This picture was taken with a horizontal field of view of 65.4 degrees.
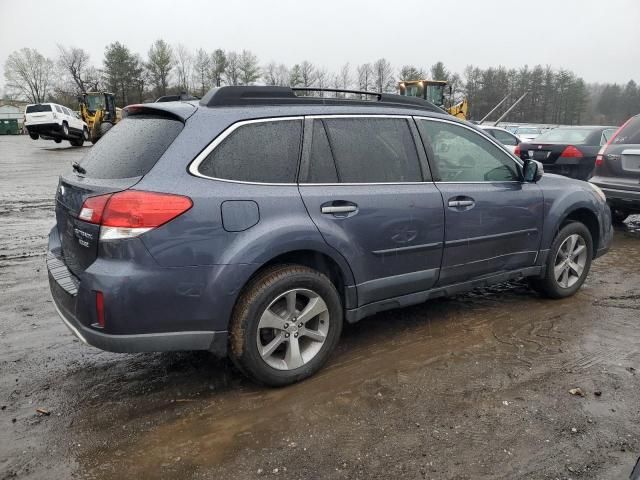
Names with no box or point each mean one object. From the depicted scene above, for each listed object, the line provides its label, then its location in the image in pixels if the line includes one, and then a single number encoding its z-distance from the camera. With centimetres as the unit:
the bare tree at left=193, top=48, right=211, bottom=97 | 8462
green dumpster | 5016
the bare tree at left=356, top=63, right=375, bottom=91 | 8831
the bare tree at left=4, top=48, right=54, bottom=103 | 9538
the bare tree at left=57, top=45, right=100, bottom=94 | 8486
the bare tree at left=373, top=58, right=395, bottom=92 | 8672
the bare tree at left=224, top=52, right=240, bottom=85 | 8050
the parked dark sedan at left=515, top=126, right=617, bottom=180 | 964
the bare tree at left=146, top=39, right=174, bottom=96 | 7606
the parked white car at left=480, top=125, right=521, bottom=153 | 1409
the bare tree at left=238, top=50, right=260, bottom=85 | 7969
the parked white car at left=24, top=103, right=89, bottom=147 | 2639
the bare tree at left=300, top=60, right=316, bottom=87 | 7764
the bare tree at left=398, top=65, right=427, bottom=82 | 7450
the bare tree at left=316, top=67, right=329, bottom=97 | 7883
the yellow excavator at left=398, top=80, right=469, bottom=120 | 2122
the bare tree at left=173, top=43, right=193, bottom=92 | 8336
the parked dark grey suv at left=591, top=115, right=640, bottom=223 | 693
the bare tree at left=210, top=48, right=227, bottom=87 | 8019
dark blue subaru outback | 262
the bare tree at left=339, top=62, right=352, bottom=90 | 8434
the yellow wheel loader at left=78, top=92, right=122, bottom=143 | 2878
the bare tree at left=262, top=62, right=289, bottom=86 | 8449
